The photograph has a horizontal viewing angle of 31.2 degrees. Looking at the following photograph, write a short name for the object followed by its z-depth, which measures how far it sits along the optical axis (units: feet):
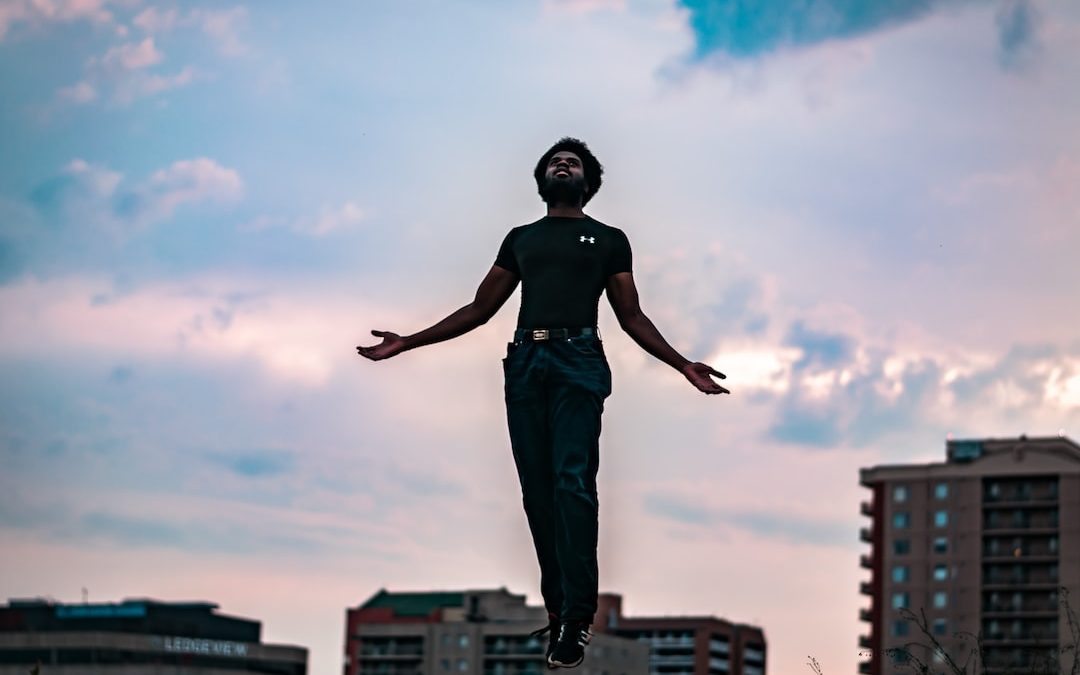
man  39.37
